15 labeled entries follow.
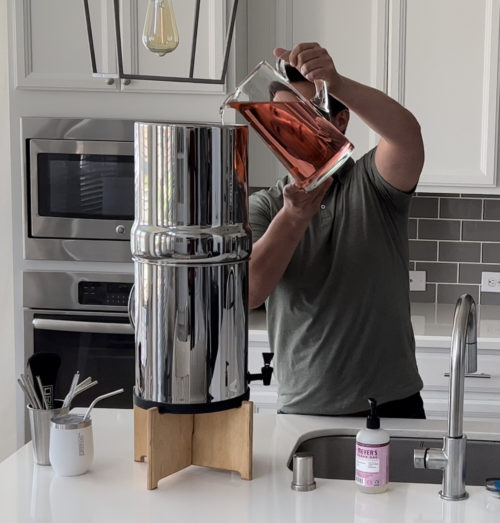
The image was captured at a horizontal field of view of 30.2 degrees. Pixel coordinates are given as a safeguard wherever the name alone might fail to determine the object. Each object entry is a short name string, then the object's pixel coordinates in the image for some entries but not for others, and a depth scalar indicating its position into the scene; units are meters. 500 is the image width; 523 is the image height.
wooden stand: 1.60
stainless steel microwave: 3.11
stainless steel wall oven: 3.14
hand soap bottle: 1.58
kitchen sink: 1.93
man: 2.07
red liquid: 1.52
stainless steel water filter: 1.56
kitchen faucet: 1.55
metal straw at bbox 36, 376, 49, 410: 1.72
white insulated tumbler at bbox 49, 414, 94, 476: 1.66
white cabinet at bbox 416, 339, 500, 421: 3.04
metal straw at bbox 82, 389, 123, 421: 1.70
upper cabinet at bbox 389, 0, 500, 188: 3.15
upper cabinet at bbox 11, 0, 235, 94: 3.05
